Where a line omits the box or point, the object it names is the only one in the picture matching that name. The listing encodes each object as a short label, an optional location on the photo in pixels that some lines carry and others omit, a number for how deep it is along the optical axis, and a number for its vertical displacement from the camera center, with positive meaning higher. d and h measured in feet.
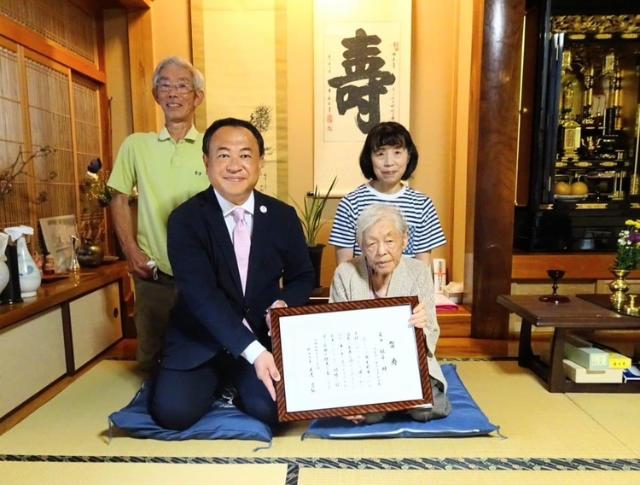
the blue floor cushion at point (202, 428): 5.88 -2.98
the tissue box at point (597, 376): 7.32 -2.89
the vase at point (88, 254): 10.02 -1.45
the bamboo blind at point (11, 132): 8.20 +0.88
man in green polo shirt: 7.37 +0.08
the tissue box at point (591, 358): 7.27 -2.63
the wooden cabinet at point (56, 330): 6.79 -2.41
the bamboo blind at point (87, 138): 10.78 +1.04
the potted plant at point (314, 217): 11.30 -0.84
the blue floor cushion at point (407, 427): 5.85 -2.97
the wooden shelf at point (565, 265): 10.36 -1.75
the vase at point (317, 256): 11.03 -1.67
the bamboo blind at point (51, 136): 9.16 +0.93
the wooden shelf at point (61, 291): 6.79 -1.76
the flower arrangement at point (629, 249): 7.89 -1.08
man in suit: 5.66 -1.19
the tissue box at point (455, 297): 11.29 -2.65
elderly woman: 5.83 -1.22
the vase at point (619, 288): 8.03 -1.75
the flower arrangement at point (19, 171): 8.14 +0.22
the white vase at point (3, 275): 6.96 -1.31
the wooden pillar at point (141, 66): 11.55 +2.76
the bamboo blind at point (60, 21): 8.74 +3.20
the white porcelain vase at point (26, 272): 7.48 -1.36
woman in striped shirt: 7.09 -0.32
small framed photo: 9.27 -1.08
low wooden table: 7.23 -2.09
